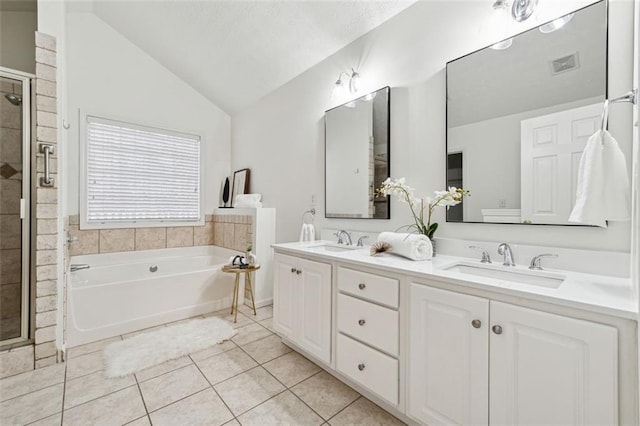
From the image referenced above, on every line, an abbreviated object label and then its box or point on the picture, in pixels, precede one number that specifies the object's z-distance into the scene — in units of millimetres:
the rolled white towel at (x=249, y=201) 3334
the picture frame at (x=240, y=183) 3770
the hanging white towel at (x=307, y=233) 2703
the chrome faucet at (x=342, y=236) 2381
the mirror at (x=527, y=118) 1330
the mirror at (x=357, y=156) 2209
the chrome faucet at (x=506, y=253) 1463
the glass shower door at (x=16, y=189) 1971
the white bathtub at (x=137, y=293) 2348
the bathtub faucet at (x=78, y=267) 2793
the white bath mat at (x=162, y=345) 1976
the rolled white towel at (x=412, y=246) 1629
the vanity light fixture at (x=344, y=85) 2399
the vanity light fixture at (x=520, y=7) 1464
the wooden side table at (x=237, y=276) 2788
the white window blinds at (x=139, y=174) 3230
